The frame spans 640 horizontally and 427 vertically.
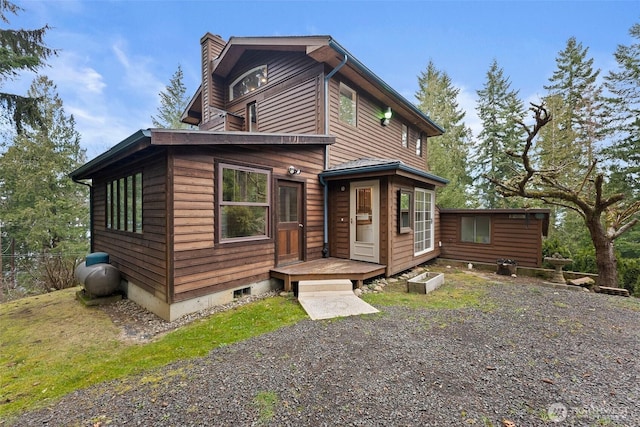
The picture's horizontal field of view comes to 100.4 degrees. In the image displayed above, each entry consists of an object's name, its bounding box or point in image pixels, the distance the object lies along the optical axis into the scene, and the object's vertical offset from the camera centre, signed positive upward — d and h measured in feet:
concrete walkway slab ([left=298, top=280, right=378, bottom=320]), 13.50 -4.95
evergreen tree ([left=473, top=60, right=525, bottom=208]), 55.57 +17.28
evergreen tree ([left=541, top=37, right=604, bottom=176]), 45.27 +17.28
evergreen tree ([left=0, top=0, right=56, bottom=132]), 21.68 +14.36
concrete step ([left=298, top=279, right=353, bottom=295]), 16.38 -4.52
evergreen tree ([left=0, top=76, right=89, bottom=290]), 39.34 +3.75
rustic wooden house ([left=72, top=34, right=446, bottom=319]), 13.78 +1.76
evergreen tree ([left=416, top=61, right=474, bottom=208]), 43.19 +17.55
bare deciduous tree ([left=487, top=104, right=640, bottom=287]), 21.69 +0.14
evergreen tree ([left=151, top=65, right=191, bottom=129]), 62.13 +26.20
